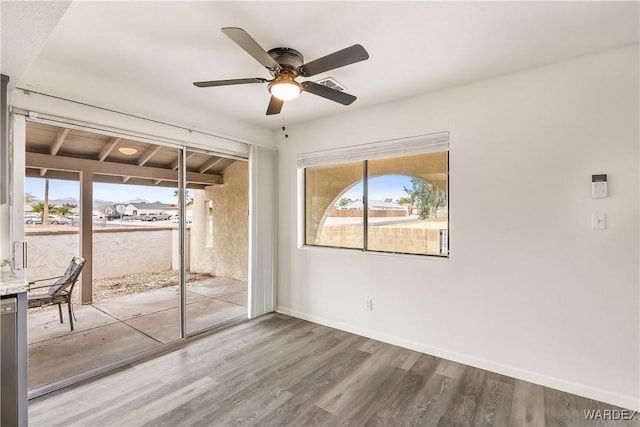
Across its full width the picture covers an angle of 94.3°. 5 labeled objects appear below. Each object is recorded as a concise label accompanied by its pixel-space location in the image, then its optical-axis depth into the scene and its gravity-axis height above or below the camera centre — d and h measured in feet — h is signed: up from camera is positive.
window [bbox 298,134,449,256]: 9.79 +0.70
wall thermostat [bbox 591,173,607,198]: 7.05 +0.68
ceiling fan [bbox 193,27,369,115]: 5.40 +2.98
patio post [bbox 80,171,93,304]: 10.36 -0.39
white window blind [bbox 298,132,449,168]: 9.48 +2.36
